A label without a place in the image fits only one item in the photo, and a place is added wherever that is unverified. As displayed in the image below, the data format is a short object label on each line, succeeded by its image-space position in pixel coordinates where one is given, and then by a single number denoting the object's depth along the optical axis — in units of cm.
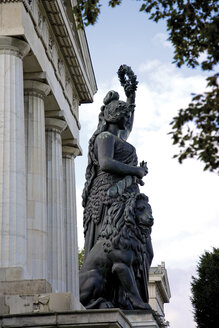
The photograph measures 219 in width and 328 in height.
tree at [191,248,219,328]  4927
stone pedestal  1204
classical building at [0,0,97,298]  2200
